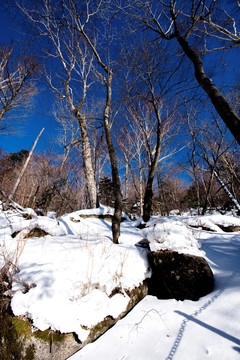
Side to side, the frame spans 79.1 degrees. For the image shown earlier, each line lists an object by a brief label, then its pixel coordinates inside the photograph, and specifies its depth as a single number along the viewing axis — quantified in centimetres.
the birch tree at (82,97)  597
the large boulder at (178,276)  200
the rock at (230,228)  514
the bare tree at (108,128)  315
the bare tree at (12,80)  866
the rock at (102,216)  602
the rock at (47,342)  123
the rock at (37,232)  357
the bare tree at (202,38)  236
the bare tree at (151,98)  536
